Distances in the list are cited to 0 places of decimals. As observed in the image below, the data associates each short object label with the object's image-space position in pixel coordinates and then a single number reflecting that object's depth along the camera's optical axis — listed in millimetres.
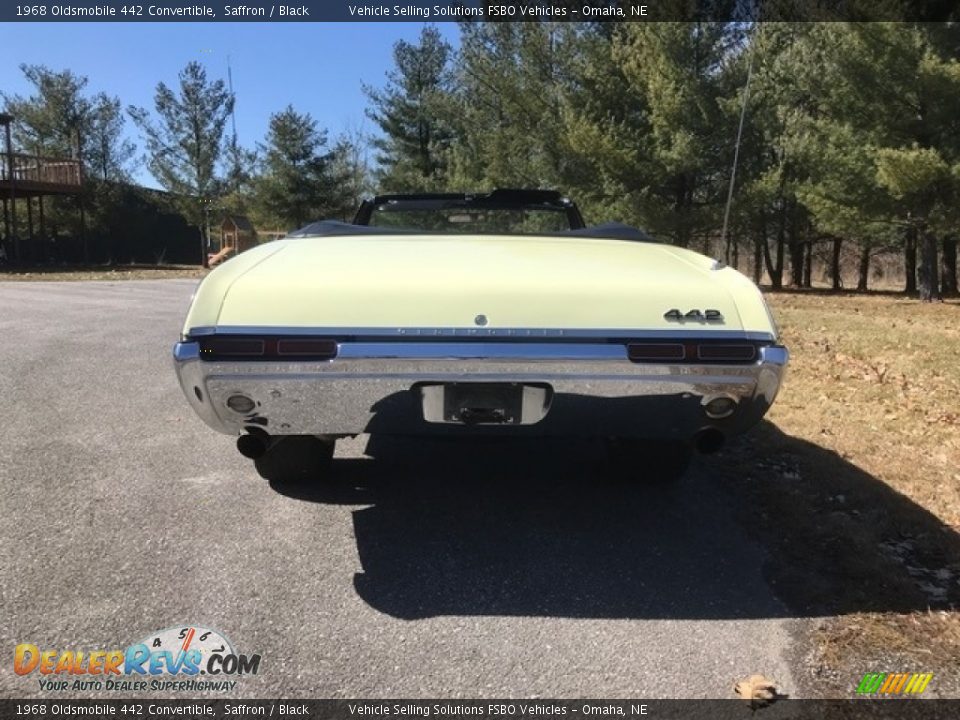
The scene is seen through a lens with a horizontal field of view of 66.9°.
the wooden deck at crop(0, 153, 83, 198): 23391
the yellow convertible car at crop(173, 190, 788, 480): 2412
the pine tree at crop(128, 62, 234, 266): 30406
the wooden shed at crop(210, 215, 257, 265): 28986
